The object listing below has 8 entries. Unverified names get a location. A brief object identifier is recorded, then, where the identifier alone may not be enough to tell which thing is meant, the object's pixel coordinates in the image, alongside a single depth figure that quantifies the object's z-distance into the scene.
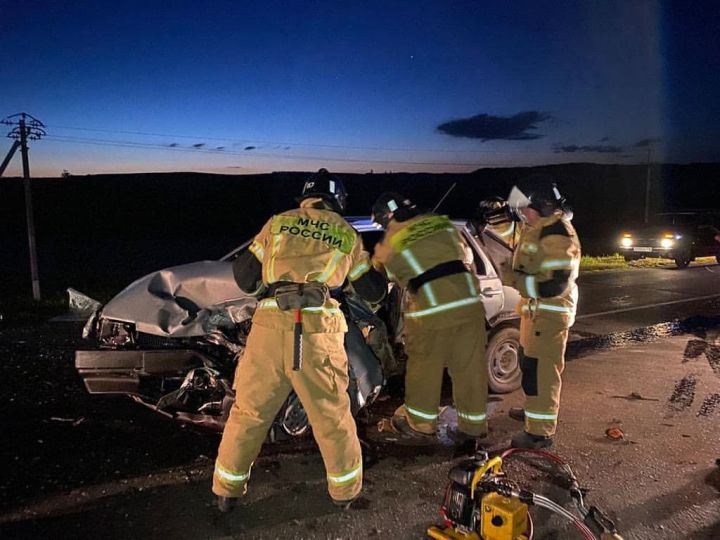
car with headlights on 17.69
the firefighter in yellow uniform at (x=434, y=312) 4.13
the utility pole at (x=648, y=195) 31.79
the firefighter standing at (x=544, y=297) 4.24
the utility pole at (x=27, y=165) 10.77
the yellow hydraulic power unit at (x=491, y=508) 2.69
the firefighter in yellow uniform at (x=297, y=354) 3.25
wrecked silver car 4.03
